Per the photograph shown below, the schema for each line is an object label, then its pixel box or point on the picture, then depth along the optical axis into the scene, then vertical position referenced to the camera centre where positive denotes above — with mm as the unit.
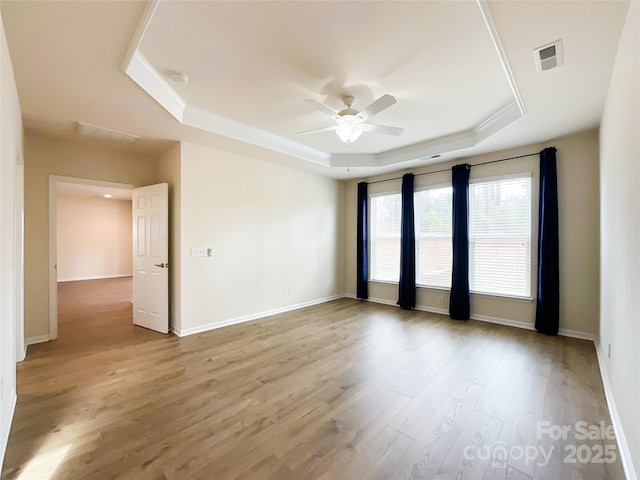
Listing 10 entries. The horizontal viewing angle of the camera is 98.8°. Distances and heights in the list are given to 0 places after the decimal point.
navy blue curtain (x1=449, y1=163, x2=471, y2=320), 4602 -88
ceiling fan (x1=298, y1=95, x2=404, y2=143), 2526 +1233
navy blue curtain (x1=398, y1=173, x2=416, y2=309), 5254 -218
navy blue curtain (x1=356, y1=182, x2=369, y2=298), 6082 -144
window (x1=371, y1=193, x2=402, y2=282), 5754 +13
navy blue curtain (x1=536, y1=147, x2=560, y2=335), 3822 -166
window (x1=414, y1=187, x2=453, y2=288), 4973 +32
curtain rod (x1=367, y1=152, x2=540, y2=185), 4118 +1233
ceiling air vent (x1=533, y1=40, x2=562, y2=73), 2002 +1393
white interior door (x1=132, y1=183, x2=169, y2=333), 3979 -314
